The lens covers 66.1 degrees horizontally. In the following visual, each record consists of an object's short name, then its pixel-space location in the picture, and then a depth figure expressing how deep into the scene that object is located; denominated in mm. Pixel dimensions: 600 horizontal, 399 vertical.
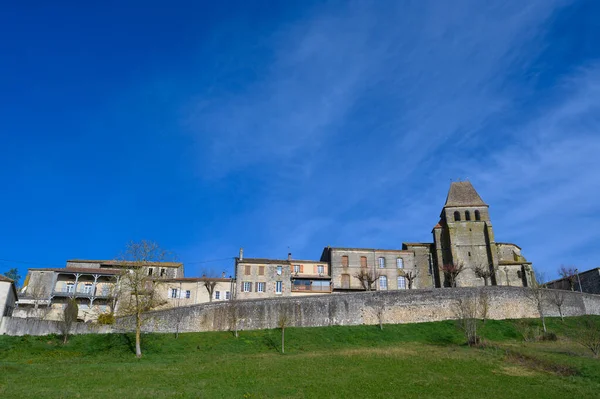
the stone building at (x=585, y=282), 55750
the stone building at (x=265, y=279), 53500
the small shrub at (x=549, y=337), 36344
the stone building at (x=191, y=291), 51969
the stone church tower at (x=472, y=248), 60219
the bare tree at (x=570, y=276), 57388
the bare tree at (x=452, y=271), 58569
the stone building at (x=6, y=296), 36719
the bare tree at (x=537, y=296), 44094
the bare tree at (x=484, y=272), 57712
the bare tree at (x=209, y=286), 52219
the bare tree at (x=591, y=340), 28430
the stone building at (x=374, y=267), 59531
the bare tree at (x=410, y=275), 59531
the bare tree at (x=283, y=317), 39422
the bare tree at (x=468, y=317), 34250
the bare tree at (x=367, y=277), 55112
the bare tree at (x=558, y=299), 43625
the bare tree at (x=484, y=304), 41188
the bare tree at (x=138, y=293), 34844
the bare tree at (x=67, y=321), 35956
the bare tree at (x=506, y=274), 59844
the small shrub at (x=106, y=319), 39781
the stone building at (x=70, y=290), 50594
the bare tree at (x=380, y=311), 41750
